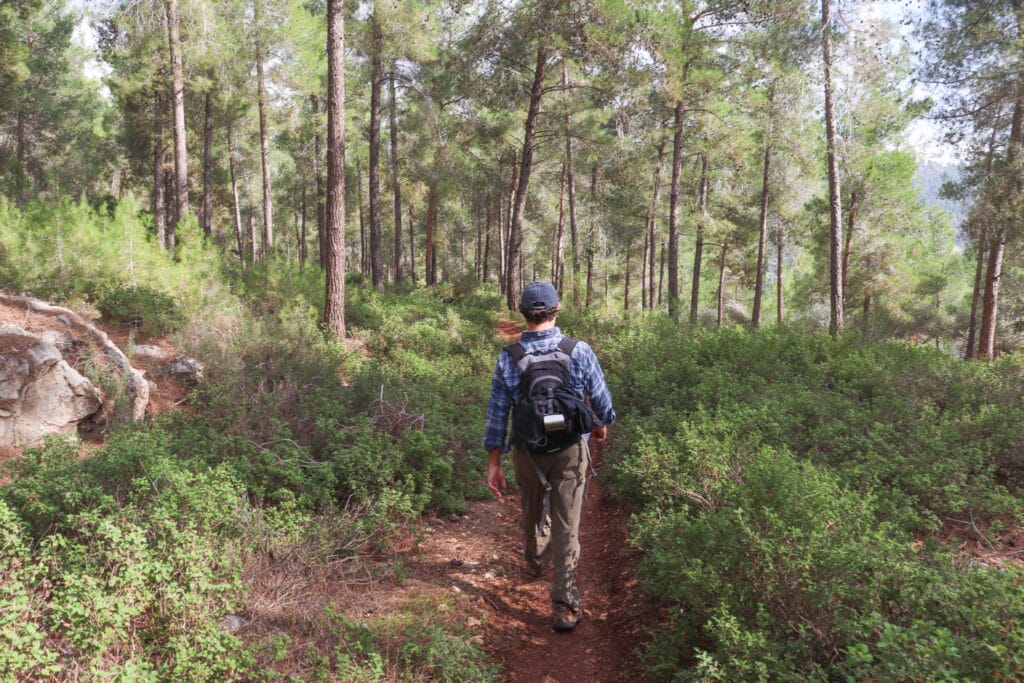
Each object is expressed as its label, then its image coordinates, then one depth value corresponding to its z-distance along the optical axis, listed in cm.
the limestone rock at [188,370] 785
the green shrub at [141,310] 916
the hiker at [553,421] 381
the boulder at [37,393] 598
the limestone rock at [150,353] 815
